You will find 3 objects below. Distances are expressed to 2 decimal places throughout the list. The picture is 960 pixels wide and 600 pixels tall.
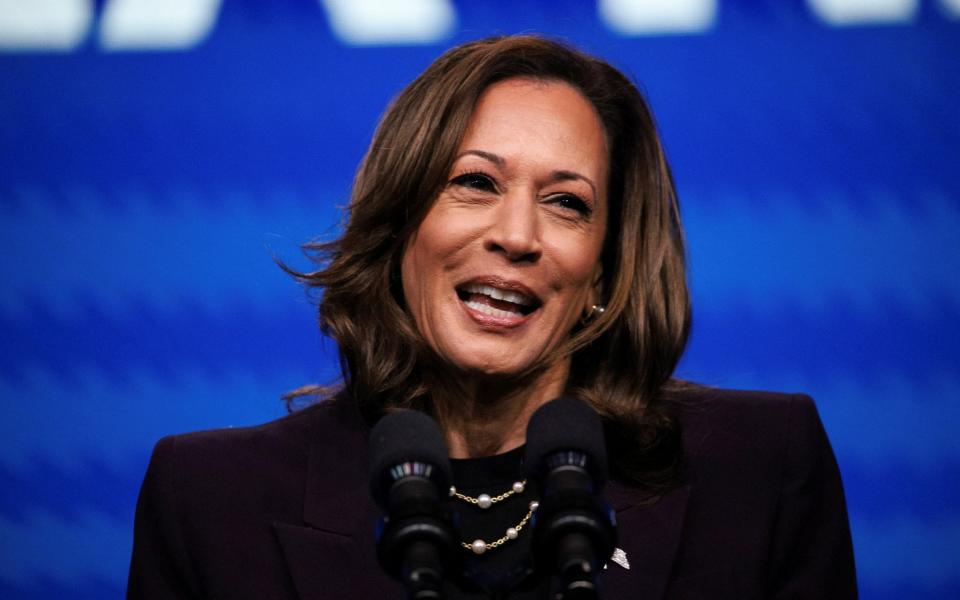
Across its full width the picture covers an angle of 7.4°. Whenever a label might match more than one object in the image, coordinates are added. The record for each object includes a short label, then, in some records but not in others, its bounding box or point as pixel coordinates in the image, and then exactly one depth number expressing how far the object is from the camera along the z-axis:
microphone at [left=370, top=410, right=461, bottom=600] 3.95
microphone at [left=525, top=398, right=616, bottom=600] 3.95
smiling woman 4.25
